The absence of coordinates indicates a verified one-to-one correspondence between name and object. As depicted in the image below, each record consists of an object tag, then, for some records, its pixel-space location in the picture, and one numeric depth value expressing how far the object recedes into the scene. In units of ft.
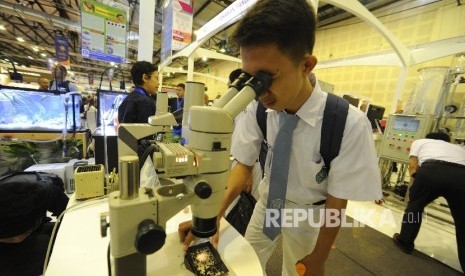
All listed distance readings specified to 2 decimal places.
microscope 1.48
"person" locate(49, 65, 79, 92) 7.70
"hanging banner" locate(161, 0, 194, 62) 10.34
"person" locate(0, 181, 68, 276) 2.72
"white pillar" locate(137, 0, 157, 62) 8.57
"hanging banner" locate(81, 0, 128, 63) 8.83
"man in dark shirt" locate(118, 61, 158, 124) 5.93
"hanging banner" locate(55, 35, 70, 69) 15.98
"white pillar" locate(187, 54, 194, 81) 10.60
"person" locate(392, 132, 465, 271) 6.28
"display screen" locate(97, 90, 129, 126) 6.99
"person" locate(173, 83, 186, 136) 11.98
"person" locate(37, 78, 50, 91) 11.09
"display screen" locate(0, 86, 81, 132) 5.83
